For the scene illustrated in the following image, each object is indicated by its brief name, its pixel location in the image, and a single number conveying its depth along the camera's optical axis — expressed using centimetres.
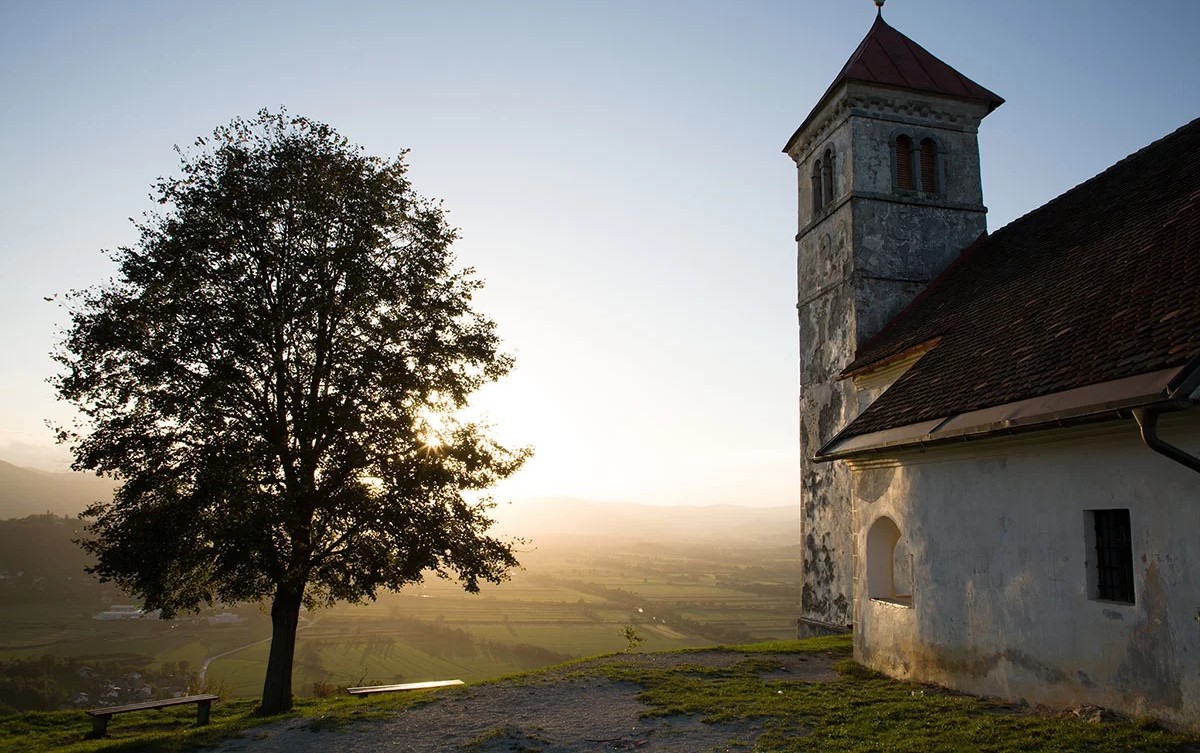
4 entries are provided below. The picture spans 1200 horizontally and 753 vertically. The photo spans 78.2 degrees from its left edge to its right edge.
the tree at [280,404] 1110
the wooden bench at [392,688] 1227
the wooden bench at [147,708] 1082
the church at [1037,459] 654
